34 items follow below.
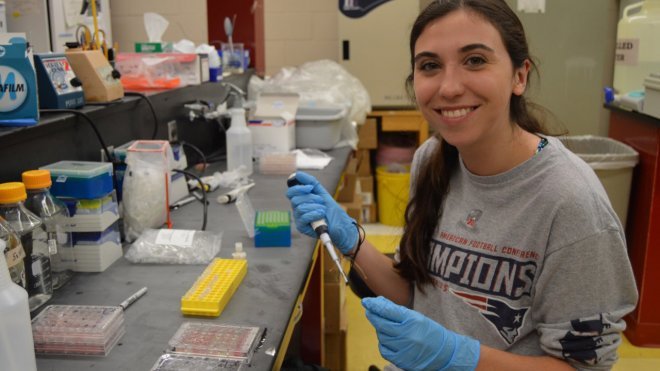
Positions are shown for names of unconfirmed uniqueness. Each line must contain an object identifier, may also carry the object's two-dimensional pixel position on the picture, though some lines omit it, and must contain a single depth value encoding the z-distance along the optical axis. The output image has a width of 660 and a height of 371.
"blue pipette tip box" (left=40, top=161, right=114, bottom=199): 1.25
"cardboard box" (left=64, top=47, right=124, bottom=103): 1.59
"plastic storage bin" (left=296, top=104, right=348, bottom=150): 2.55
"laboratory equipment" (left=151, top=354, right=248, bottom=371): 0.90
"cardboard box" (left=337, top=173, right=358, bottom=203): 3.09
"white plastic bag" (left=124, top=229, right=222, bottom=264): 1.35
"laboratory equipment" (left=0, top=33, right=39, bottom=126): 1.22
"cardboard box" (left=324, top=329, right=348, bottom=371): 2.19
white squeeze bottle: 2.21
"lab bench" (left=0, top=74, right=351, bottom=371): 1.00
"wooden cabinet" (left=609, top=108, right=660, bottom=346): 2.45
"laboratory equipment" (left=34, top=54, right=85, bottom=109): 1.41
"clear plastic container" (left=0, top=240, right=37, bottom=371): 0.76
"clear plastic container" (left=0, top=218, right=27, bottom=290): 0.99
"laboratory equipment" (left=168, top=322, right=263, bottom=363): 0.94
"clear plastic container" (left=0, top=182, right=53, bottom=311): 1.05
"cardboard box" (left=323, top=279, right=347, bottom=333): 2.15
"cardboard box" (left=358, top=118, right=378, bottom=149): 3.82
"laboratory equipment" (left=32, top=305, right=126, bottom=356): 0.96
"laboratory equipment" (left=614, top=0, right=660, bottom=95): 2.74
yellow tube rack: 1.09
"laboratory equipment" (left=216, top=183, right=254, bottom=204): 1.84
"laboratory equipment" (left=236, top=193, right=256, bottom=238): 1.53
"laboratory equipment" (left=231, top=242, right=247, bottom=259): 1.38
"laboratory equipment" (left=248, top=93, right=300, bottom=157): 2.37
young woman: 1.00
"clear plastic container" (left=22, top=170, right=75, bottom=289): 1.14
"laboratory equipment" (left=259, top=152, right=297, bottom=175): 2.20
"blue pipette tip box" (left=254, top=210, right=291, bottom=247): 1.45
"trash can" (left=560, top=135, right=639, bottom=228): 2.56
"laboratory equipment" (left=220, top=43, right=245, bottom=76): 2.95
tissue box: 2.29
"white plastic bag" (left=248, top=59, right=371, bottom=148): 2.78
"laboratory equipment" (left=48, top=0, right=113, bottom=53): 3.19
